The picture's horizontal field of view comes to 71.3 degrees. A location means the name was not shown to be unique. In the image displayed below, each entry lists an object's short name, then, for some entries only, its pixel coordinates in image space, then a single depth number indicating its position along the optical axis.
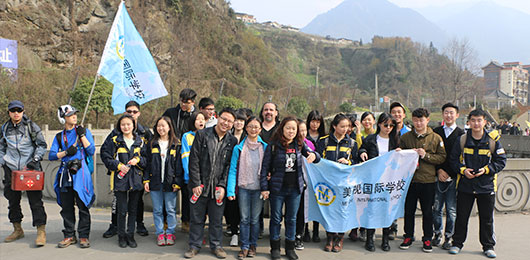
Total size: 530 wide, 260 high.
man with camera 4.62
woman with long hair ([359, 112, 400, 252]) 4.83
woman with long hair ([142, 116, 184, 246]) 4.70
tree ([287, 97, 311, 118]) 28.81
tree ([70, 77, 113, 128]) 14.76
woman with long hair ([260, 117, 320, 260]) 4.31
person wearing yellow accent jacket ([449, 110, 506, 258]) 4.48
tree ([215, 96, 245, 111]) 21.06
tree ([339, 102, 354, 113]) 35.79
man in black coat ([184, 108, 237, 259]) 4.39
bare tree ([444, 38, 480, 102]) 49.09
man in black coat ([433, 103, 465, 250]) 4.82
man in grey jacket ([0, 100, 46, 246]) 4.73
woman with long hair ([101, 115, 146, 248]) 4.64
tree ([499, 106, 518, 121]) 43.29
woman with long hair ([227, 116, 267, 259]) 4.37
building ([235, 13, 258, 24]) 118.64
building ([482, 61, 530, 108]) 101.62
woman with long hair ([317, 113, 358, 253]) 4.72
